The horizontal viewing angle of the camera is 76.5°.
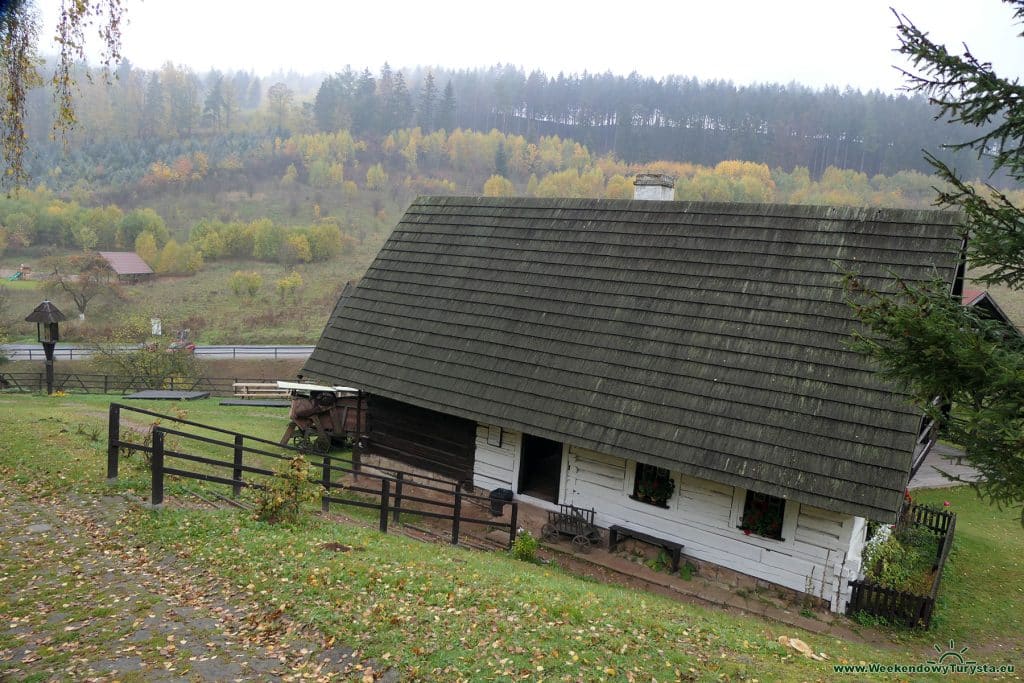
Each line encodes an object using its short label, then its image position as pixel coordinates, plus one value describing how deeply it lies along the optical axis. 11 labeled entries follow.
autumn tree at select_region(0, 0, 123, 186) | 7.98
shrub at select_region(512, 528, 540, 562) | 10.94
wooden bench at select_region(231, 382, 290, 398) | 28.22
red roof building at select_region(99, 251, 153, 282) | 61.31
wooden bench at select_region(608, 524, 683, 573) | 11.00
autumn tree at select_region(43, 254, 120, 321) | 45.72
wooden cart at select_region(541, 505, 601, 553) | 11.75
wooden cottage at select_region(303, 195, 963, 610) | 9.99
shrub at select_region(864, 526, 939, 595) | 10.69
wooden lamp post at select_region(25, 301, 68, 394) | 22.24
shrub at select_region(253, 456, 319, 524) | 9.20
